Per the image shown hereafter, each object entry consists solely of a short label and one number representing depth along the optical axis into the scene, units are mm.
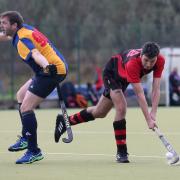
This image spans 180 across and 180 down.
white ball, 17609
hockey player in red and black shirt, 17500
